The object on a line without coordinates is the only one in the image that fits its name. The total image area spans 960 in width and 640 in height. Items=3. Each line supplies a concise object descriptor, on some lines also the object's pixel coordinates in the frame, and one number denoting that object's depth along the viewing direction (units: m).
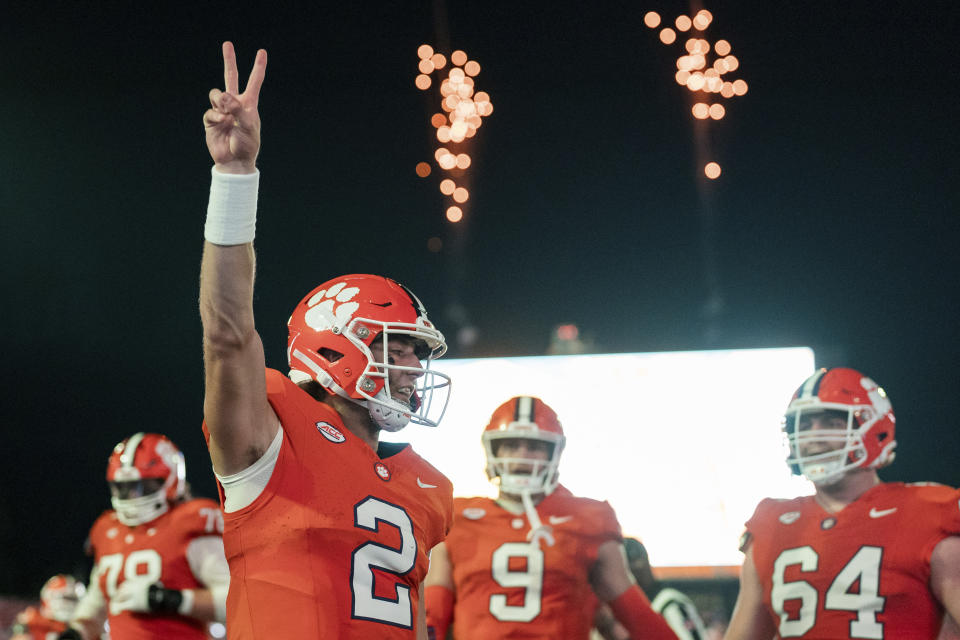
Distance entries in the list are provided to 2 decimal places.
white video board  9.71
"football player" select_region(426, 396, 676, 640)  4.30
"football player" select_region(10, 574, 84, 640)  8.82
